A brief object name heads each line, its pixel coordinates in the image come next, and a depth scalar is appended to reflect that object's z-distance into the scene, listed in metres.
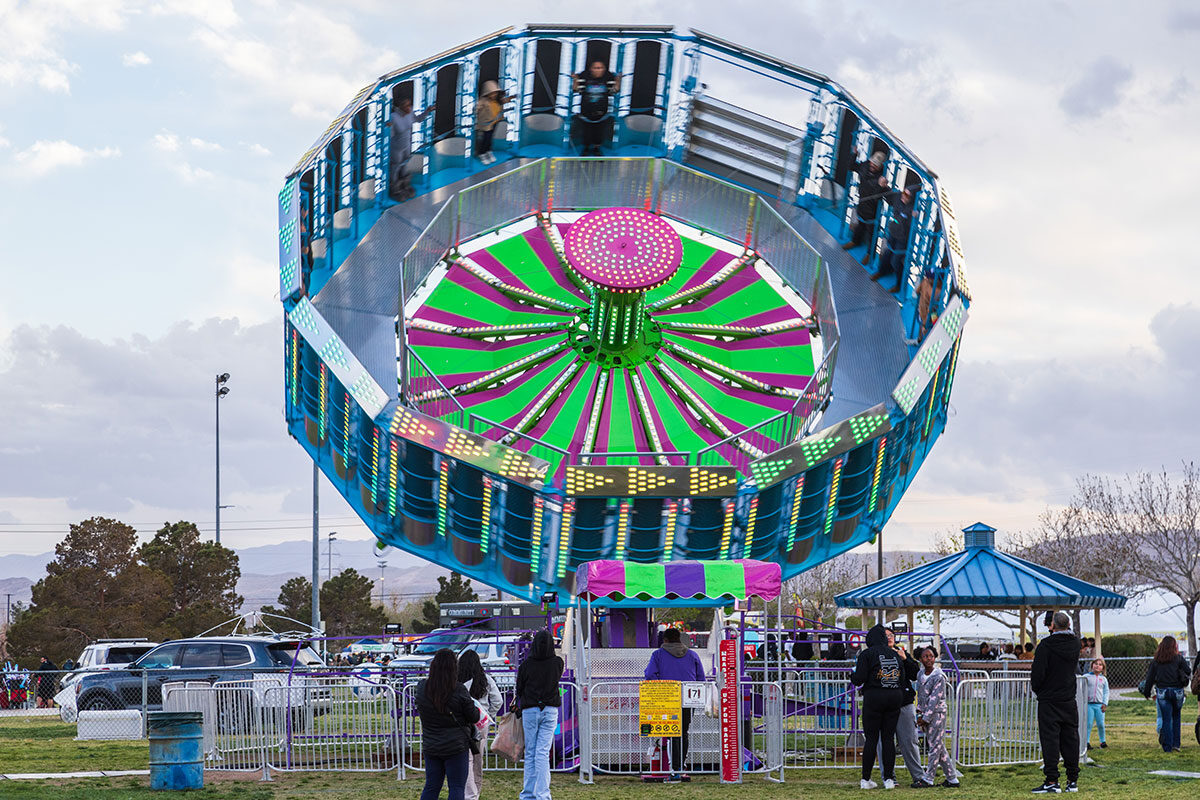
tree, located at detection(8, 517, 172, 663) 50.41
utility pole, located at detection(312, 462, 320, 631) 53.28
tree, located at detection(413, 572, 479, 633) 78.81
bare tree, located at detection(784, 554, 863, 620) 68.44
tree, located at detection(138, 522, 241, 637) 58.78
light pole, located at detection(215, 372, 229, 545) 73.31
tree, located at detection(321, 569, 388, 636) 76.62
